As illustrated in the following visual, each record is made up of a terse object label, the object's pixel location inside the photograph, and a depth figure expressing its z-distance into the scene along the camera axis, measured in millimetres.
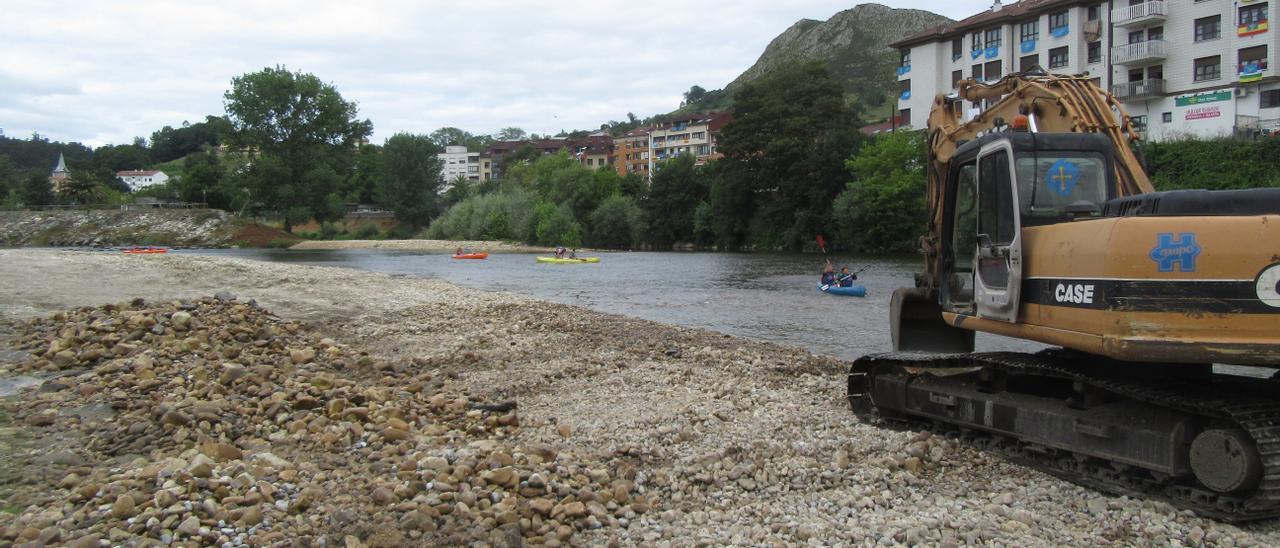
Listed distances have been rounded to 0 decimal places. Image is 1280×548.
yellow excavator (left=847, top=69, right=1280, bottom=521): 4930
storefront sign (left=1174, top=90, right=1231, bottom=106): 47438
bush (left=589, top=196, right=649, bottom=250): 83250
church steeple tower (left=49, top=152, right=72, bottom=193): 167725
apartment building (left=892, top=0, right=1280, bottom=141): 46125
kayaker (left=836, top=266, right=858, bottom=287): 29938
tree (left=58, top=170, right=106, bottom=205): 102000
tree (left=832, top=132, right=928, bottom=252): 59281
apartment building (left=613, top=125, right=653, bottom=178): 157812
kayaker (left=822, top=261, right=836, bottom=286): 30367
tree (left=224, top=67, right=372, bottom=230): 91500
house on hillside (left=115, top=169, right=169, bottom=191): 174125
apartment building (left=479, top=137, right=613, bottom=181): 168750
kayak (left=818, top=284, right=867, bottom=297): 29008
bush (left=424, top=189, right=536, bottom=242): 88312
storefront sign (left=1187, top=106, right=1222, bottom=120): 47947
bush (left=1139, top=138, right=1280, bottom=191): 40281
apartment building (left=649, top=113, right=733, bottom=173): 139250
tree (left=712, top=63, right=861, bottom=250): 68250
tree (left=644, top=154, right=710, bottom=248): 83688
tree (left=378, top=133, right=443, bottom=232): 118062
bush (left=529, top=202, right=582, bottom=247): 83125
